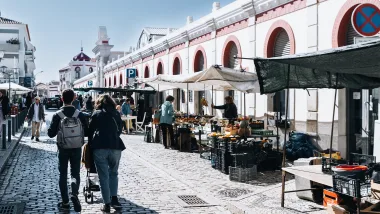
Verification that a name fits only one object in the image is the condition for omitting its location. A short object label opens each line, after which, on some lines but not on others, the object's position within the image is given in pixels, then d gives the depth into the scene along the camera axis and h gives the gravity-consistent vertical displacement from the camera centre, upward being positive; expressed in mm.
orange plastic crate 6170 -1244
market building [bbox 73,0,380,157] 12281 +2160
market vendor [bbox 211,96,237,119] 14836 -136
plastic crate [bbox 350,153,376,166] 6834 -790
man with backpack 6652 -486
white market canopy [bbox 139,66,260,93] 11938 +750
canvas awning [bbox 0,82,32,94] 24438 +936
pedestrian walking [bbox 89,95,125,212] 6570 -518
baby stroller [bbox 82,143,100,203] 6961 -1024
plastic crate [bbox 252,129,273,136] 12000 -678
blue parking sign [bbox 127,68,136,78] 32031 +2300
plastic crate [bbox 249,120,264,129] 12922 -535
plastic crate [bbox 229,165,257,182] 9320 -1374
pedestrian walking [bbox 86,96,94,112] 25062 +61
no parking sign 10502 +1985
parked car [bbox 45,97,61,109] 49719 +211
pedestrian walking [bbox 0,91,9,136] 20630 +33
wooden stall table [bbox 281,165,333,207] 6213 -963
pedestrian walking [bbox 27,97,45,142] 16266 -250
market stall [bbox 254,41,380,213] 5344 +503
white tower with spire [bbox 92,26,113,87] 54031 +6721
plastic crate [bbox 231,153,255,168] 9664 -1138
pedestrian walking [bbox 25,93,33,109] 31772 +334
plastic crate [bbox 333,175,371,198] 5293 -947
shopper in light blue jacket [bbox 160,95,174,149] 14586 -459
